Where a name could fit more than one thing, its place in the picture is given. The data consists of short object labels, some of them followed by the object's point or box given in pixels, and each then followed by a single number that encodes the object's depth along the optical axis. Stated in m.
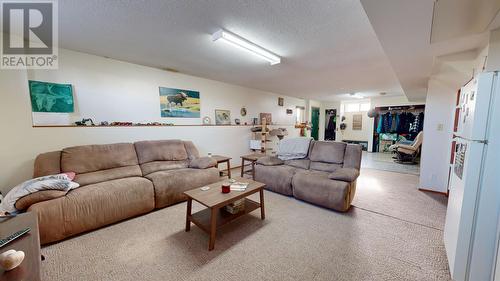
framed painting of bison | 3.75
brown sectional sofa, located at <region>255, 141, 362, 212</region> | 2.57
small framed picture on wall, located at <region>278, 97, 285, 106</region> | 6.74
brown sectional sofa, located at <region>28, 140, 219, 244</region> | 1.93
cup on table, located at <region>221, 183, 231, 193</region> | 2.11
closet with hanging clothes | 6.93
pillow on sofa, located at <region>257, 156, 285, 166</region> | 3.51
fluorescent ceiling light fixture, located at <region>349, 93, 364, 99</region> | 6.62
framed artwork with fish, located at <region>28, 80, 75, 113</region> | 2.50
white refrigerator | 1.29
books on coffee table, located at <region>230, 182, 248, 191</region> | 2.22
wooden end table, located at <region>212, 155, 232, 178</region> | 3.84
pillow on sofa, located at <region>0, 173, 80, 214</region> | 1.84
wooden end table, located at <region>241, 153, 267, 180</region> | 3.92
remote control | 1.05
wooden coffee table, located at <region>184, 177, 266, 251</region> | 1.81
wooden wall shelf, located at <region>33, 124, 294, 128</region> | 2.54
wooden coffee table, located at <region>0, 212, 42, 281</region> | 0.87
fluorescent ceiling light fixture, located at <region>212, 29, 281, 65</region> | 2.16
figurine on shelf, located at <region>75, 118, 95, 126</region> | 2.83
